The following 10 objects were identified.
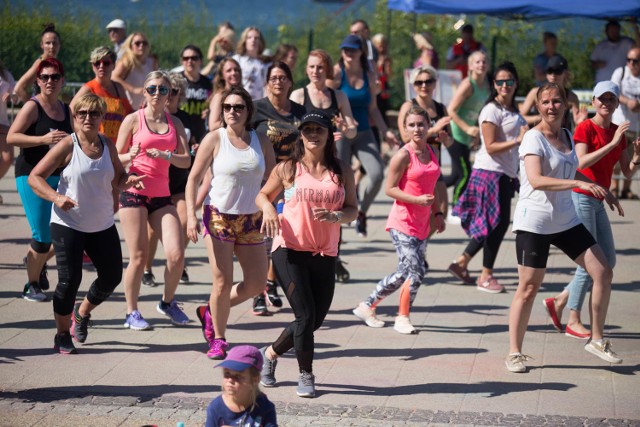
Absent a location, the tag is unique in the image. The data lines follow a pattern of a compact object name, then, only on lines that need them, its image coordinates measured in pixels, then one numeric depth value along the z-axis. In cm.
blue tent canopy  3209
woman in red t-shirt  1584
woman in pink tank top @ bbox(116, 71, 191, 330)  1655
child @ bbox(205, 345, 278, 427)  980
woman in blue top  2217
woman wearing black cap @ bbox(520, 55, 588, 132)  2108
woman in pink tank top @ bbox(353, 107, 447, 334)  1692
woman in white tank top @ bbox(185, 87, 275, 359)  1510
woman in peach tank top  1357
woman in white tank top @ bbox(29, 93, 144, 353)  1483
